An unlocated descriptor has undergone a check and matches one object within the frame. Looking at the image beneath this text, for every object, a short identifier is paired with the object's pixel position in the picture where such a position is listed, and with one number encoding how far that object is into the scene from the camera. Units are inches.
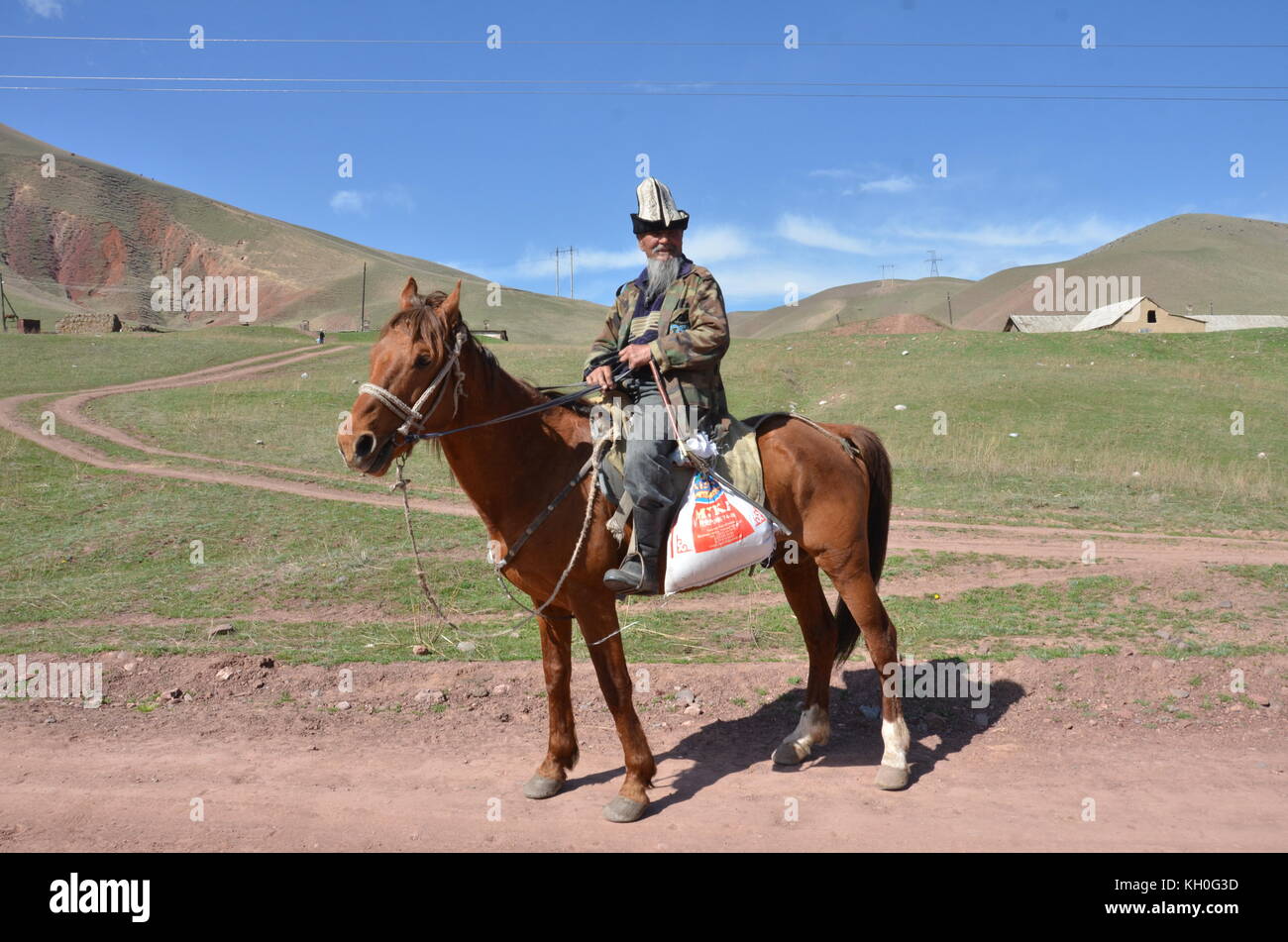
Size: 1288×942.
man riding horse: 208.1
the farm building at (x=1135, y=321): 2279.8
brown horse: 183.8
